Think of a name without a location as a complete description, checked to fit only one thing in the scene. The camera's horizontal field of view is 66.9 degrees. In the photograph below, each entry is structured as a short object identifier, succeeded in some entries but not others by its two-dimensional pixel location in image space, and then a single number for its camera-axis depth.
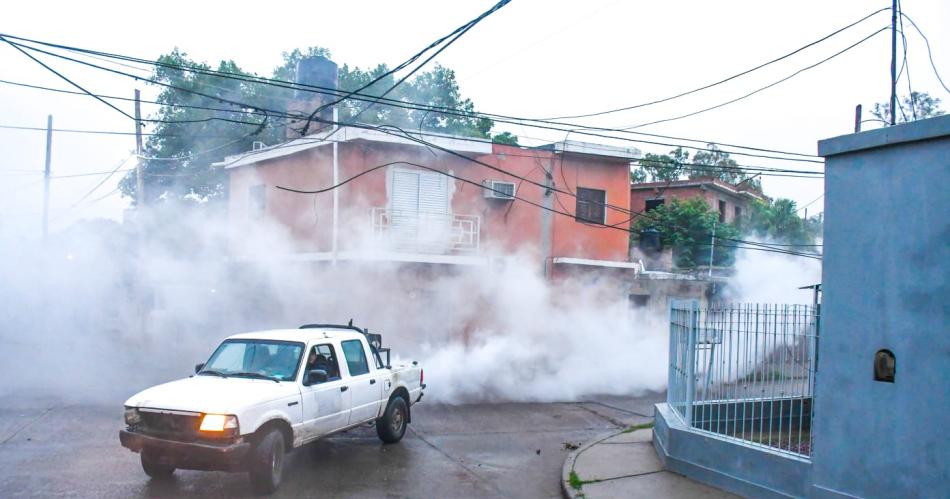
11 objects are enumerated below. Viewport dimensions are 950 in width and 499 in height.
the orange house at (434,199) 19.58
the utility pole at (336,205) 19.36
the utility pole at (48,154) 30.39
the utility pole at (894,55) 10.84
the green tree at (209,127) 27.45
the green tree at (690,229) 26.75
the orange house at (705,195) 30.09
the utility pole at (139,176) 23.36
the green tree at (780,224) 28.67
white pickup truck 7.30
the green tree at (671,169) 32.03
